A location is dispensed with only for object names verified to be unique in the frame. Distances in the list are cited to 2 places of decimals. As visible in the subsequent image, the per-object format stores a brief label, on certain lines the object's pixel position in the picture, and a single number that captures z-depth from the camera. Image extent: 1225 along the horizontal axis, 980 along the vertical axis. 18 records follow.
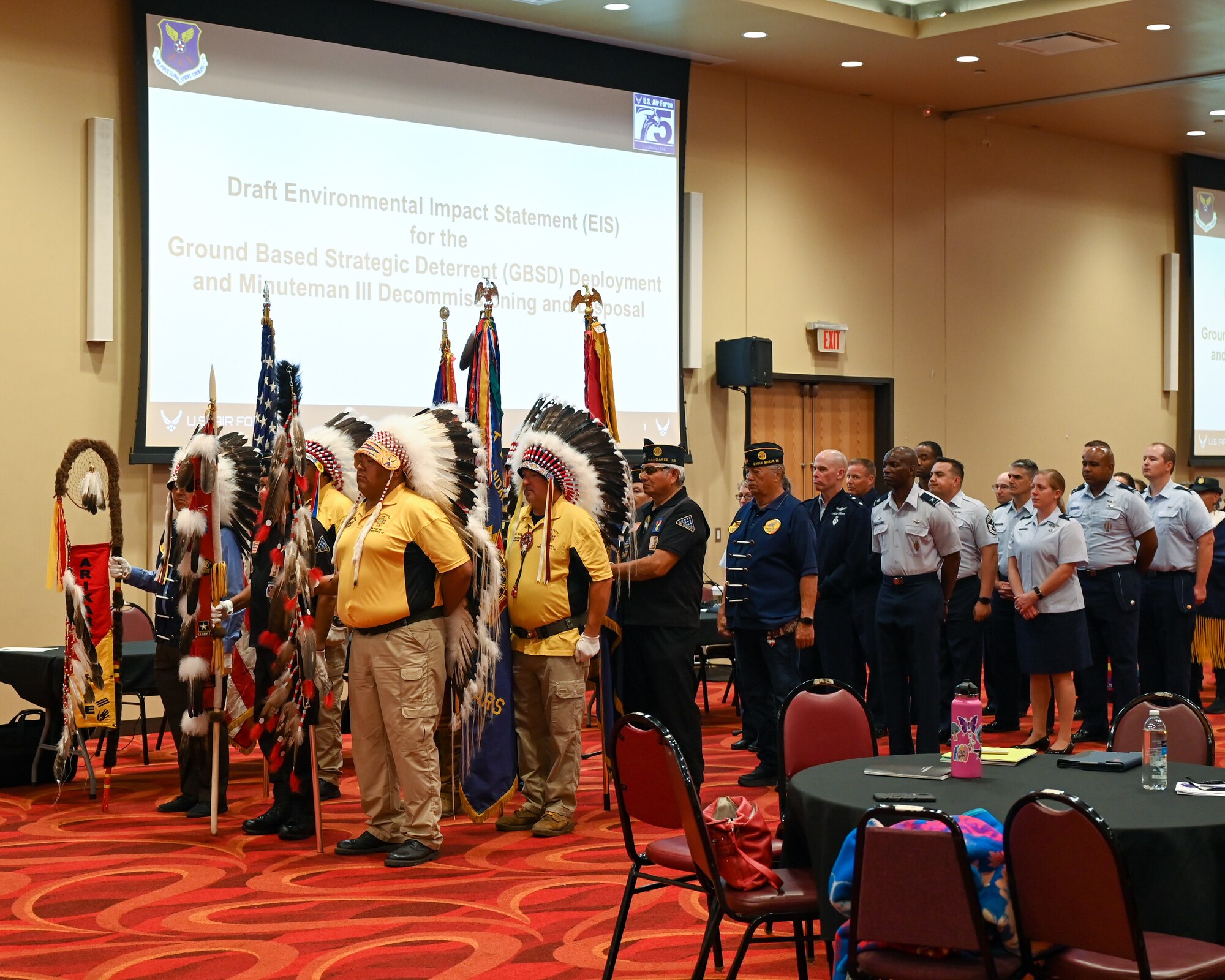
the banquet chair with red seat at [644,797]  3.72
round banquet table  3.17
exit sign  11.62
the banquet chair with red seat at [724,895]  3.49
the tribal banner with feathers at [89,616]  6.50
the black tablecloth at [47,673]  6.75
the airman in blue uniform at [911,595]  6.69
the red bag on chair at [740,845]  3.65
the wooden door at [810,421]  11.55
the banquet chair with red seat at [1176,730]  4.37
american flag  5.91
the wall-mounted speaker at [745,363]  10.68
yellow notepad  4.03
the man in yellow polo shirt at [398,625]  5.29
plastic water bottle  3.69
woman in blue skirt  7.12
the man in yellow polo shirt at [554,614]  5.90
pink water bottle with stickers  3.81
